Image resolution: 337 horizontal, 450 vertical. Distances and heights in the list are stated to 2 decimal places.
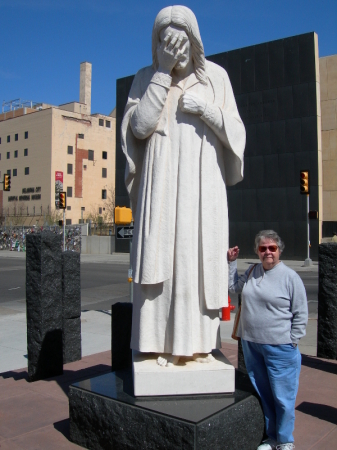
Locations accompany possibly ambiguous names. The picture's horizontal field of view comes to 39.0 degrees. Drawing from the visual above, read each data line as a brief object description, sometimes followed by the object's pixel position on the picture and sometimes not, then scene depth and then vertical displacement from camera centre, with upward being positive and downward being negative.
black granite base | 3.18 -1.30
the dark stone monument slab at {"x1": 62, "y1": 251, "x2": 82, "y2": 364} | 6.69 -1.01
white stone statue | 3.71 +0.27
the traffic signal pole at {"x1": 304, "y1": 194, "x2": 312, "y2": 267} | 23.16 -1.26
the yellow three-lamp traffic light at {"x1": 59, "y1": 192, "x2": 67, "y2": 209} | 26.38 +2.02
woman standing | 3.48 -0.70
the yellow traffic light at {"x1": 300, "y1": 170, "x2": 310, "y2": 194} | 20.95 +2.48
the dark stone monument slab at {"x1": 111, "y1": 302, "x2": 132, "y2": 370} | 5.43 -1.15
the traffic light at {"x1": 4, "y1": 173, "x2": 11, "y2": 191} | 27.61 +3.16
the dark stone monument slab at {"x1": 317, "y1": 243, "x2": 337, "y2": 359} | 6.77 -0.90
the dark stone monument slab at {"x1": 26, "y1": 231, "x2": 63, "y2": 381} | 5.73 -0.82
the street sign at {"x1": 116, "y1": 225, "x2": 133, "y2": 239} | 9.97 +0.09
